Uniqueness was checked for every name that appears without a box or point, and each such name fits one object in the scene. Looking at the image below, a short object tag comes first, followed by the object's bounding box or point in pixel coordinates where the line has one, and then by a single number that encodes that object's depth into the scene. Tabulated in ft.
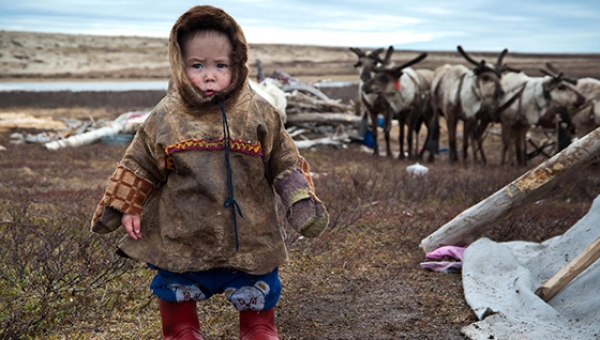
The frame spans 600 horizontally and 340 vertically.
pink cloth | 17.90
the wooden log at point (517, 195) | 15.94
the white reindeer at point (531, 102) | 44.32
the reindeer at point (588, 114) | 43.51
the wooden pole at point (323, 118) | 61.21
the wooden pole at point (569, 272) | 13.78
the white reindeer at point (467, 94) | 45.80
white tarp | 13.53
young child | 10.30
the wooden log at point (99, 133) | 52.95
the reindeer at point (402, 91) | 48.57
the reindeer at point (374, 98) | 49.73
